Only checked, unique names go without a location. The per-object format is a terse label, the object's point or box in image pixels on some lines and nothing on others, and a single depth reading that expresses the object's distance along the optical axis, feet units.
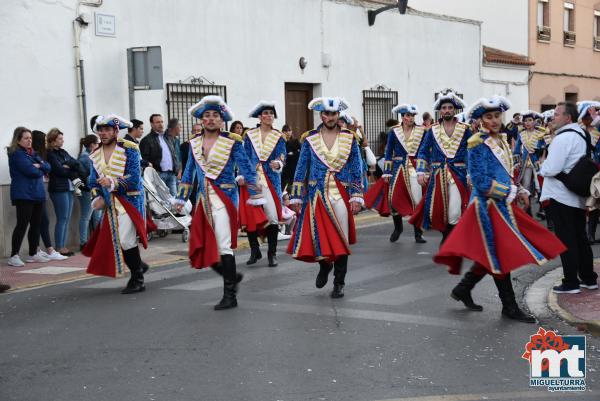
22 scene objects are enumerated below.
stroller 41.41
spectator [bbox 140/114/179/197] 44.42
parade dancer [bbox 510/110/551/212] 50.08
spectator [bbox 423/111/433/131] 54.53
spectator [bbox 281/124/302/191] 51.42
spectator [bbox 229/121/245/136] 44.24
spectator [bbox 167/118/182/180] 45.91
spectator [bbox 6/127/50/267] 36.78
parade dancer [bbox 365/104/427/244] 41.11
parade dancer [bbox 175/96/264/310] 26.12
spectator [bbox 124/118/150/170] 43.24
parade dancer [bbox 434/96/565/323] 23.06
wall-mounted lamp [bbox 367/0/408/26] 64.87
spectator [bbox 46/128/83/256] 38.86
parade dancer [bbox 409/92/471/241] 33.91
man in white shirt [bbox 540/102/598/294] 25.62
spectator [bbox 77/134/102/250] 40.47
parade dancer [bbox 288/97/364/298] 27.17
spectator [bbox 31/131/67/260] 38.50
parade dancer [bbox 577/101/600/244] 31.91
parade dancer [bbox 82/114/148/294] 28.94
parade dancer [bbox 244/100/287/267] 35.24
